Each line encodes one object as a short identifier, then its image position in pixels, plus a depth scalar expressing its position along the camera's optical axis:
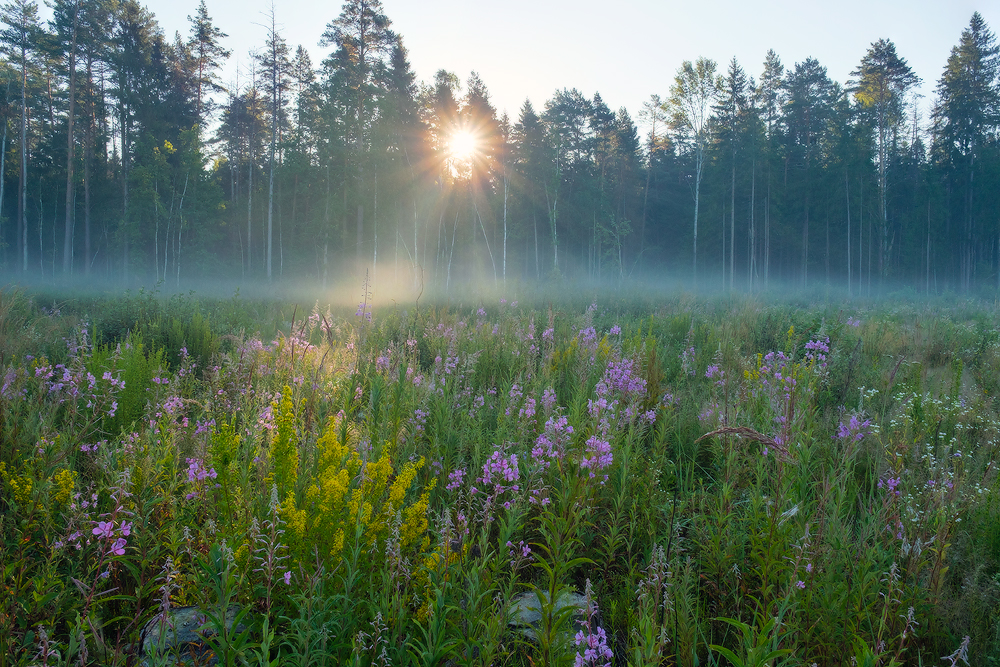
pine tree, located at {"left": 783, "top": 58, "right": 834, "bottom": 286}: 40.97
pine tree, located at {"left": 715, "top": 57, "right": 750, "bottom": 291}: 36.78
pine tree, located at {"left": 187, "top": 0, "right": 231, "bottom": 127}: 33.78
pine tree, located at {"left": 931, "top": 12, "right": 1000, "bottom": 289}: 36.78
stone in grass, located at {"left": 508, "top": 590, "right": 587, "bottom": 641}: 1.80
